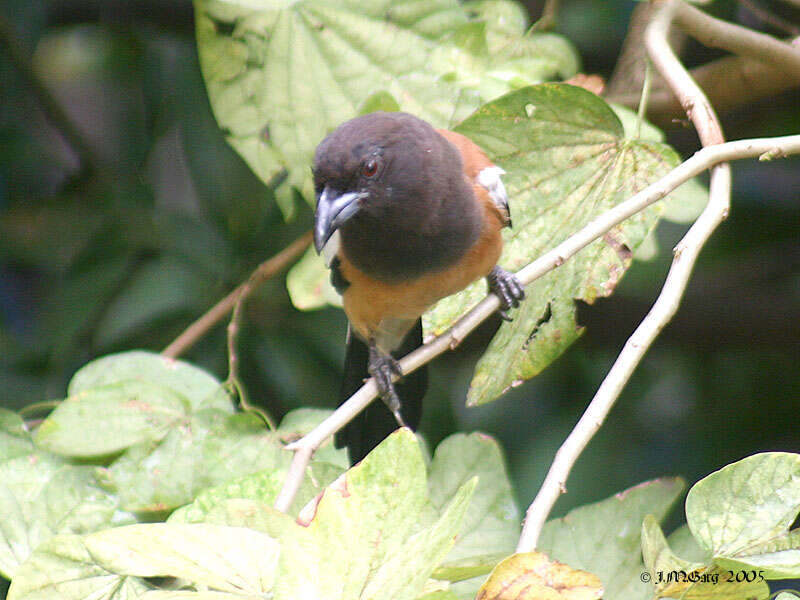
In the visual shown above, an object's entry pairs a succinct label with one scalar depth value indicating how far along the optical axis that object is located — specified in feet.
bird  18.27
